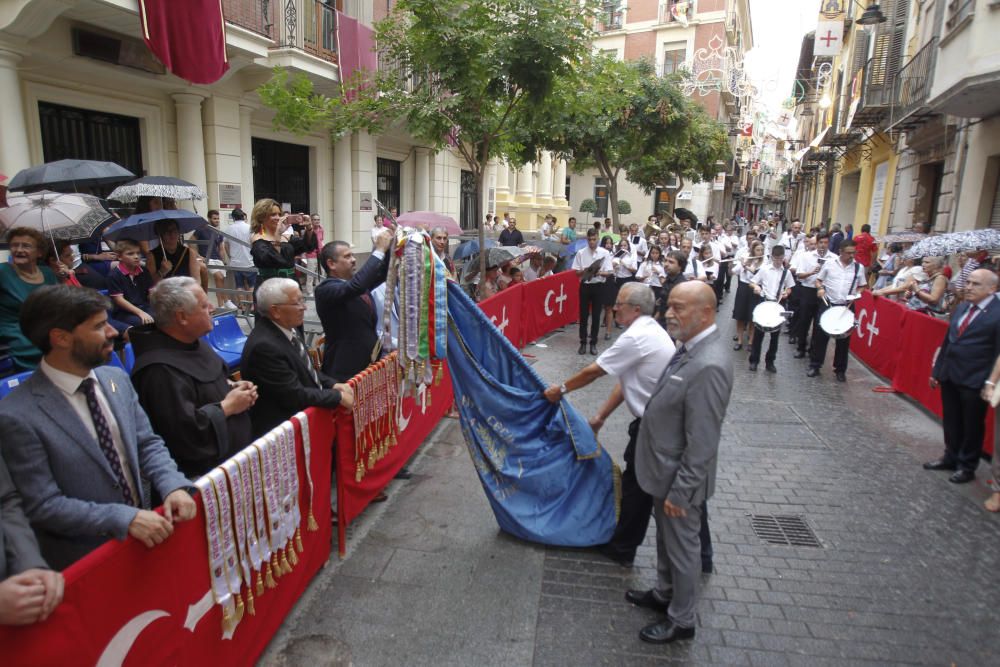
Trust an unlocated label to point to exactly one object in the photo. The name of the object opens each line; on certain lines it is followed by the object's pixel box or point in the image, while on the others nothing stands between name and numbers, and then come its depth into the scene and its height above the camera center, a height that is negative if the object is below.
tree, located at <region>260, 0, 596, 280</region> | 8.32 +2.10
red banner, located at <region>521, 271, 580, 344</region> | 10.84 -1.63
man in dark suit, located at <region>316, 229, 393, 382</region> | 4.59 -0.82
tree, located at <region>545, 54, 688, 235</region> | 15.60 +2.65
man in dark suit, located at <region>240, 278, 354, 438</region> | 3.65 -0.90
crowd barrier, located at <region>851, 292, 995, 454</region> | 7.57 -1.64
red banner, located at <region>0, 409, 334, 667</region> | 1.95 -1.44
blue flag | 4.24 -1.54
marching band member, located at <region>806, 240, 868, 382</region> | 9.29 -0.91
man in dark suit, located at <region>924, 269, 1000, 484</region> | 5.53 -1.27
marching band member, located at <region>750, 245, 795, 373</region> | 10.04 -0.89
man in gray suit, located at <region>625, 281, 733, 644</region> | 3.10 -1.11
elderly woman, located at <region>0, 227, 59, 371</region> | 4.16 -0.55
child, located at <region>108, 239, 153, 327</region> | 5.61 -0.76
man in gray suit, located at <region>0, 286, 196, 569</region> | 2.19 -0.88
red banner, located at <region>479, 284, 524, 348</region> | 8.50 -1.38
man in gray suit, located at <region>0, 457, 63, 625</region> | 1.81 -1.13
